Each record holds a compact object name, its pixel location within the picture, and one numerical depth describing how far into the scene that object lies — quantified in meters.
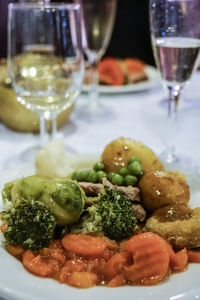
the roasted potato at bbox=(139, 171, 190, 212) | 0.65
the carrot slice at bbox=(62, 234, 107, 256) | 0.60
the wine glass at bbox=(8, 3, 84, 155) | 0.78
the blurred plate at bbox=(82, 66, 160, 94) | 0.99
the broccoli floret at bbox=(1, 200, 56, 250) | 0.60
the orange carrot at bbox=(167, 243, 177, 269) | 0.59
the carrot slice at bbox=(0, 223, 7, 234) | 0.62
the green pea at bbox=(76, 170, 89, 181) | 0.68
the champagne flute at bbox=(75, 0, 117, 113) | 0.94
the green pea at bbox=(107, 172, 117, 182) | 0.68
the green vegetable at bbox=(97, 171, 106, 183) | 0.68
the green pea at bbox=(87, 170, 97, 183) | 0.68
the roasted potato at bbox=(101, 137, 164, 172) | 0.69
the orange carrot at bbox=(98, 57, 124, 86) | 1.01
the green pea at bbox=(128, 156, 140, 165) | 0.68
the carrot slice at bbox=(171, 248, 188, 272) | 0.59
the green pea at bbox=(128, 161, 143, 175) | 0.67
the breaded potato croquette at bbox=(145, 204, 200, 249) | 0.61
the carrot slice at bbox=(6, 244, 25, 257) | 0.60
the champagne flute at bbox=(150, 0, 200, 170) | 0.75
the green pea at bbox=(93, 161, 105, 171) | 0.69
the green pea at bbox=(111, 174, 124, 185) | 0.67
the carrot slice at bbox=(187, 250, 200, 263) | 0.60
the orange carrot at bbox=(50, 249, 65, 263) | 0.60
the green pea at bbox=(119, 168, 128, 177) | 0.68
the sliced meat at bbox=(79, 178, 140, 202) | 0.65
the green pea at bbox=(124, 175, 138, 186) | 0.67
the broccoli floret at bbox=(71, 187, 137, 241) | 0.62
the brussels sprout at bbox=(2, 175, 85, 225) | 0.62
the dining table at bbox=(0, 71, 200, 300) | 0.82
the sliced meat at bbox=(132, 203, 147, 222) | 0.65
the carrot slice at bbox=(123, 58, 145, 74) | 1.03
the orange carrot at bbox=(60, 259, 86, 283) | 0.58
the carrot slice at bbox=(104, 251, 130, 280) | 0.58
